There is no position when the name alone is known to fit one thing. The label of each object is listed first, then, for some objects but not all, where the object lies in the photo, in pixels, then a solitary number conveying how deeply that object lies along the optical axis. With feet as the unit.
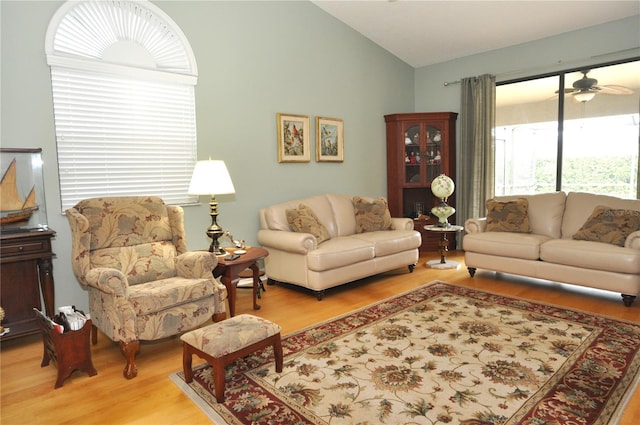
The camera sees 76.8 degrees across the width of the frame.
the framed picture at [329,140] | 16.92
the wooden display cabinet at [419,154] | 19.63
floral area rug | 6.62
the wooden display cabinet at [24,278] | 9.19
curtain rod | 15.34
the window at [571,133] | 15.65
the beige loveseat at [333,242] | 12.77
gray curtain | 18.88
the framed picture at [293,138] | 15.53
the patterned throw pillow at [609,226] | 12.23
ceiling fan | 15.97
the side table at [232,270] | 10.78
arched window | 10.82
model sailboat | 9.59
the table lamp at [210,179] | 10.88
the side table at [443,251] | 16.01
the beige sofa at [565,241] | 11.60
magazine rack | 7.76
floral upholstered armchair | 8.31
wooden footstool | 7.02
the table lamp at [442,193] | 16.37
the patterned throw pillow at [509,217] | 14.89
